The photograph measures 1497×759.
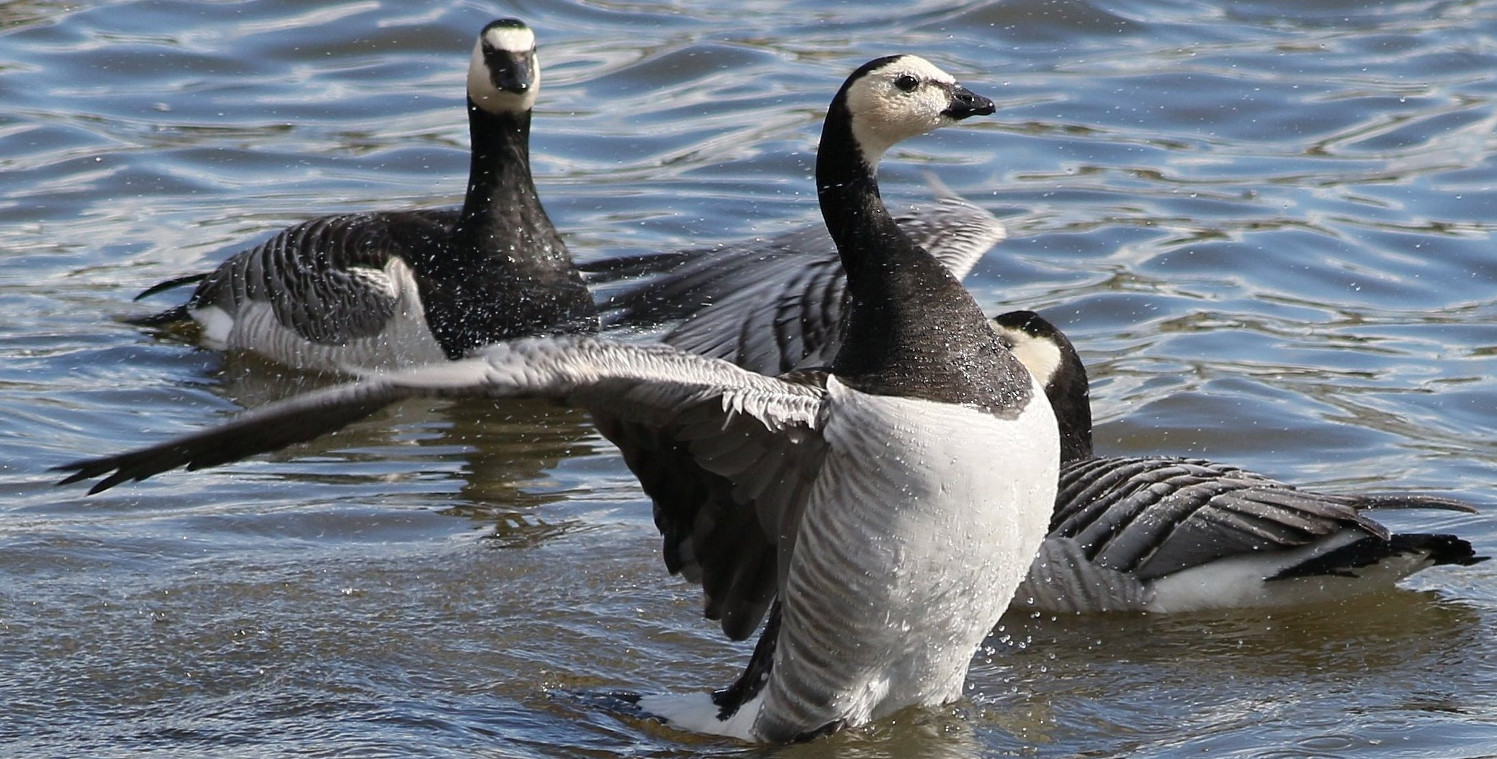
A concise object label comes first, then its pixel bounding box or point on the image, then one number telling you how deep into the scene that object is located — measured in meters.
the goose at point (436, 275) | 19.16
